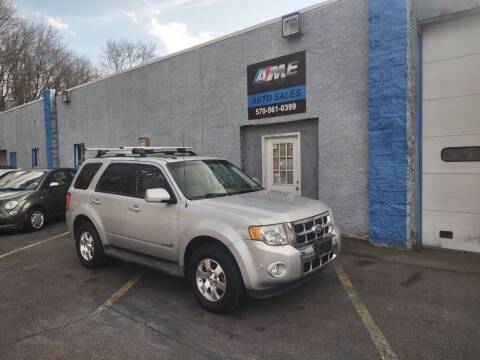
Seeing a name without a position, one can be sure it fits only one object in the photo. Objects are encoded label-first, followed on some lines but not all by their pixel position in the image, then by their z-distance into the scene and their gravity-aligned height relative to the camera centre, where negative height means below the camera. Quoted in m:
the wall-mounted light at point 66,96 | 15.32 +2.82
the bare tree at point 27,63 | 27.98 +8.48
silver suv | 3.80 -0.74
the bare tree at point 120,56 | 40.03 +11.79
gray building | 6.38 +1.00
